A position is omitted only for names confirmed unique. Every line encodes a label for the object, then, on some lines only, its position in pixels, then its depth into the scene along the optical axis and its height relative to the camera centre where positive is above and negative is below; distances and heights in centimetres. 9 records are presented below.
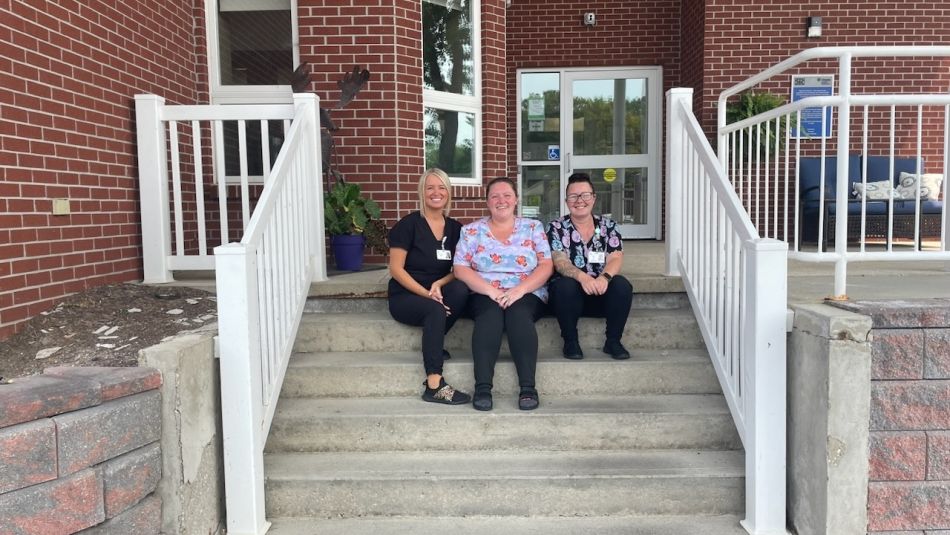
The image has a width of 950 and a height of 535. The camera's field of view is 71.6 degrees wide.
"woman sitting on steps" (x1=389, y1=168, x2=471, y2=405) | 301 -19
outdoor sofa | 526 +8
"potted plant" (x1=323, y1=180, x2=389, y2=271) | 406 +0
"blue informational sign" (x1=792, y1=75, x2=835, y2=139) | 617 +119
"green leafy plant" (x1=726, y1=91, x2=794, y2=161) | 578 +97
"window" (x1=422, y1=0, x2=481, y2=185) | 514 +106
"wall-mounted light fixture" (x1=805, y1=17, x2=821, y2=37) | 623 +178
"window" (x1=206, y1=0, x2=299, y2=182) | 491 +124
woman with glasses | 301 -25
